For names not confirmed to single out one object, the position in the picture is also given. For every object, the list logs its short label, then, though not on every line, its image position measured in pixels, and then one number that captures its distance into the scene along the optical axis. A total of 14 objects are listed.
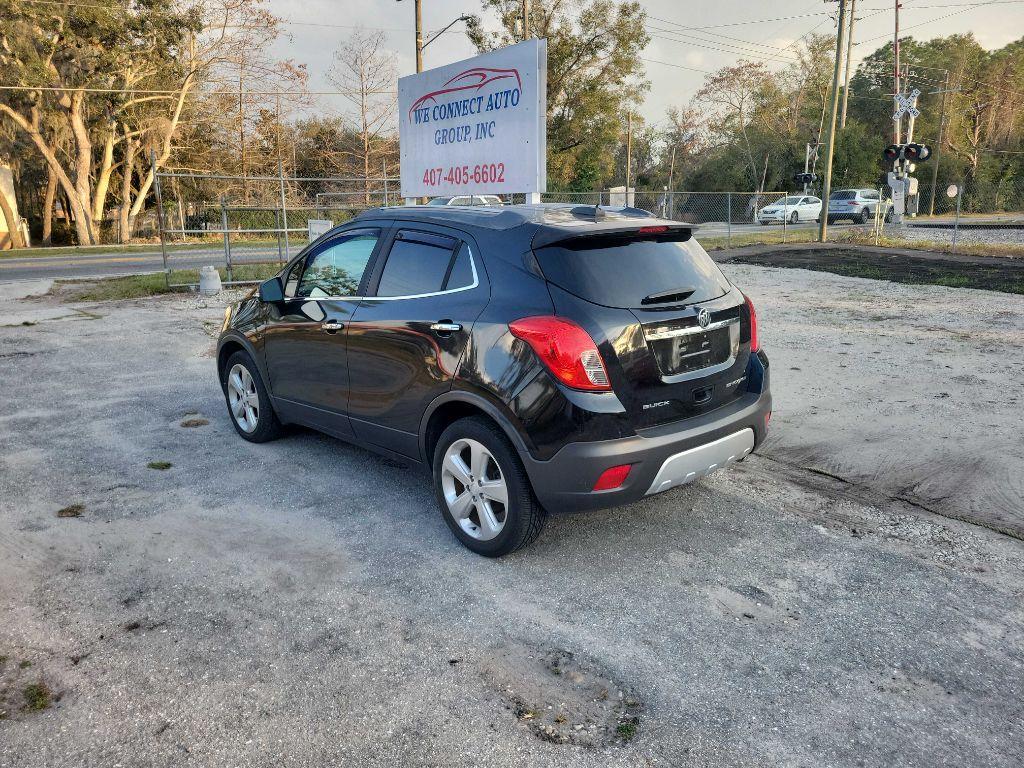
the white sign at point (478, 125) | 9.34
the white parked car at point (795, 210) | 36.78
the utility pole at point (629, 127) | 49.39
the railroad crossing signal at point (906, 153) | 22.11
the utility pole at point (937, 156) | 44.39
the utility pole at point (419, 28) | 24.69
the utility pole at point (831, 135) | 23.76
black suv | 3.54
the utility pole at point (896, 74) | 32.54
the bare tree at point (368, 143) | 42.00
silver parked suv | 34.84
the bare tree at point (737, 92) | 55.91
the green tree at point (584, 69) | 38.22
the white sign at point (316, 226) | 15.87
